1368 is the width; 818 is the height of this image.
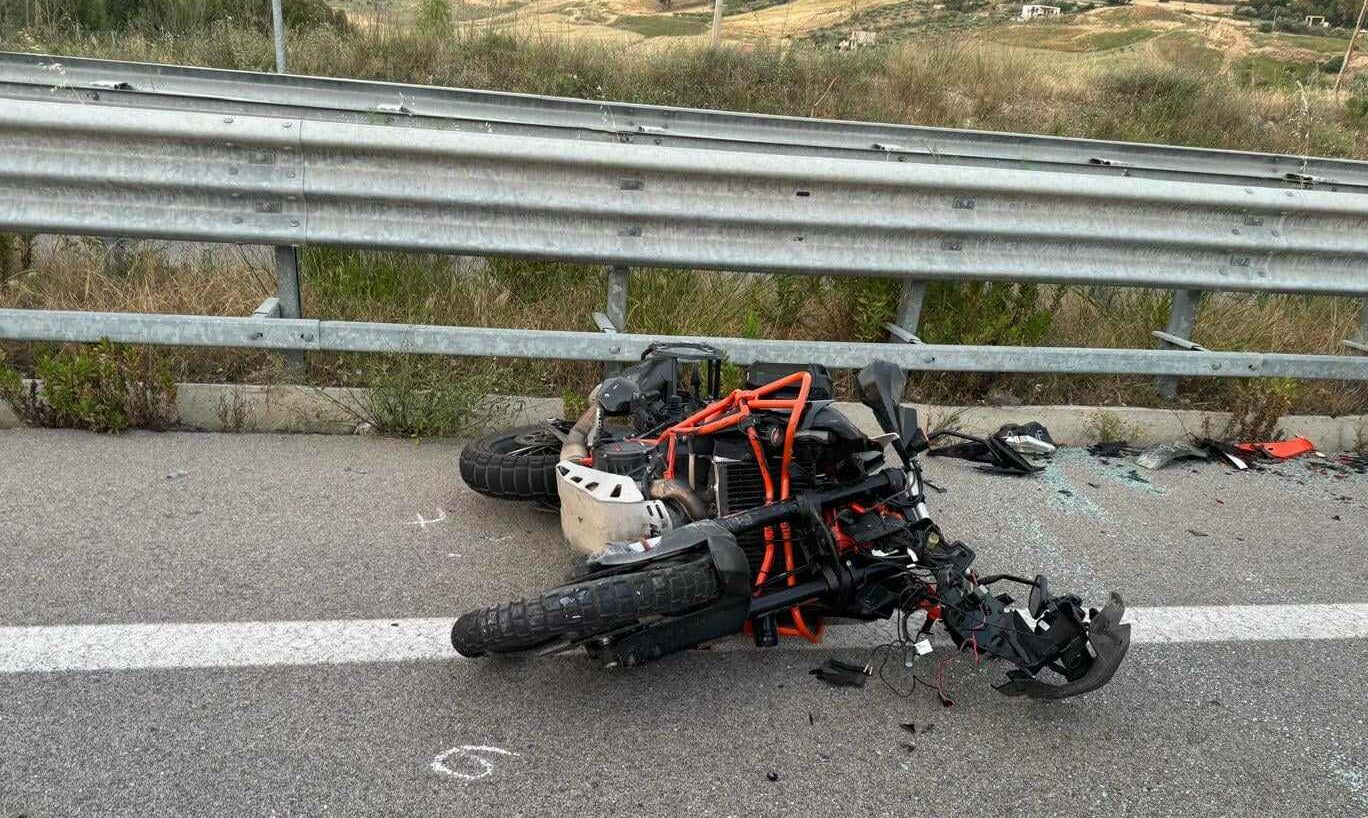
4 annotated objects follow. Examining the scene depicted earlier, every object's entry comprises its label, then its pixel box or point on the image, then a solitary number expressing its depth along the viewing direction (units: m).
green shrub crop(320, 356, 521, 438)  4.50
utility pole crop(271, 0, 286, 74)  10.57
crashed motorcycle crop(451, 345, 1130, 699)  2.63
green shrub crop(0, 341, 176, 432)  4.14
